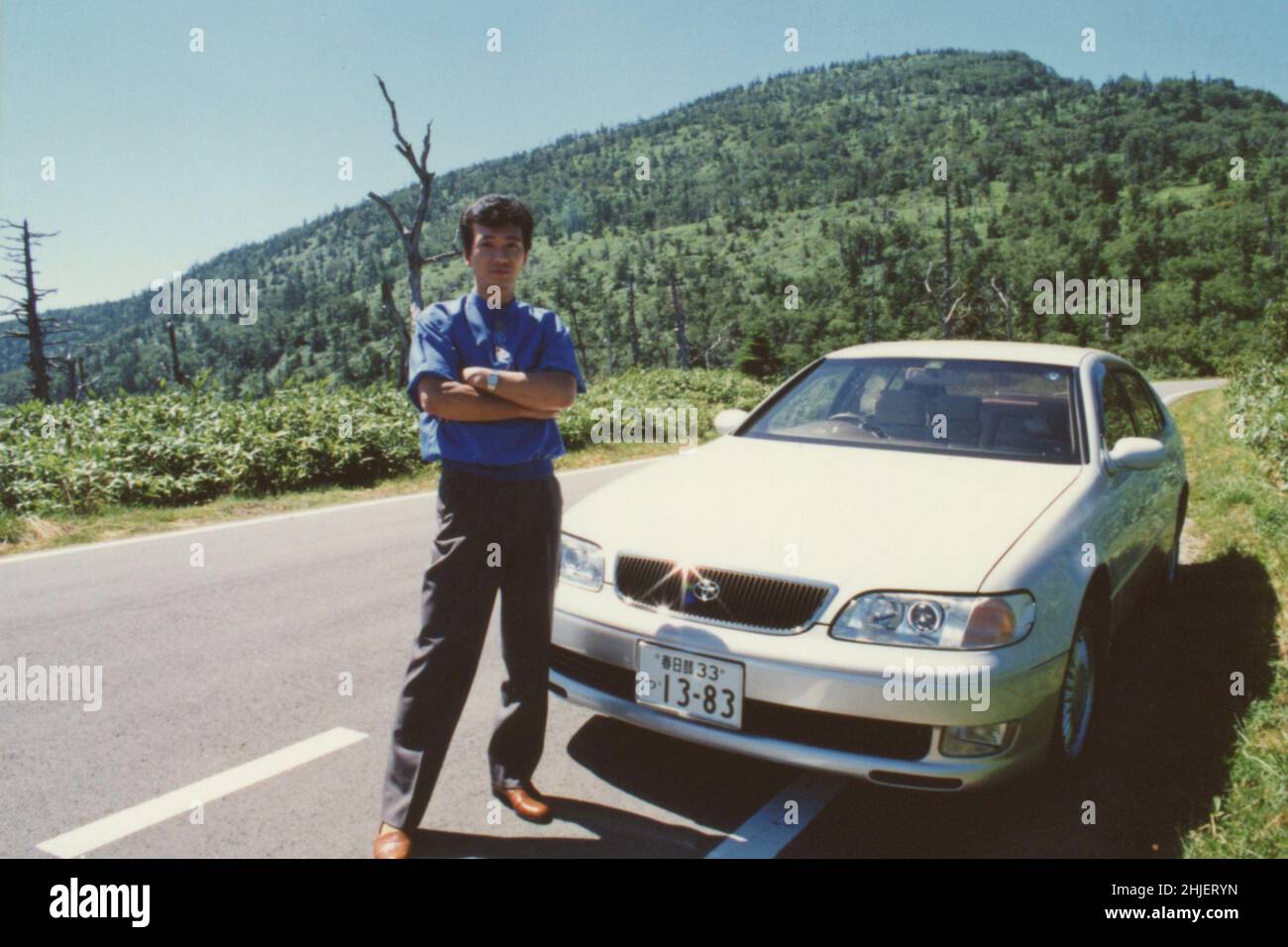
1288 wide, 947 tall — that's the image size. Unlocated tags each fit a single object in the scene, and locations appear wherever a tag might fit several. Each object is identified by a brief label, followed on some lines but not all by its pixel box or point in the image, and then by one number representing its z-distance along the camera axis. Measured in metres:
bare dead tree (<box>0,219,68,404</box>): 32.66
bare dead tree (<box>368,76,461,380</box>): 19.42
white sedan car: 2.50
